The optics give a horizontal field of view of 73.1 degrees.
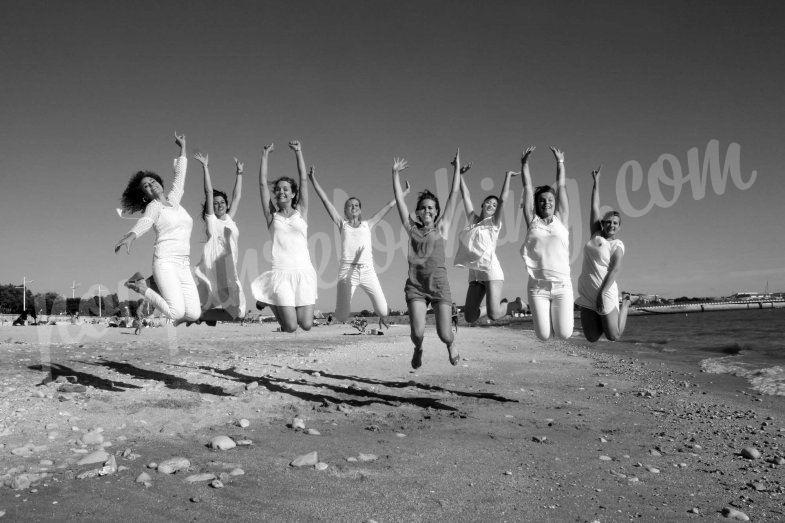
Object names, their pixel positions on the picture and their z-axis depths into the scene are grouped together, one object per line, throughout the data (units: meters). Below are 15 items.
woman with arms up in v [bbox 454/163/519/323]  9.47
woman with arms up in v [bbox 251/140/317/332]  8.48
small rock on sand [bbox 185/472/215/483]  5.56
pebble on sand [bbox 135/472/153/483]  5.46
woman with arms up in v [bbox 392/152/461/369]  8.42
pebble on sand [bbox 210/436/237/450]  6.77
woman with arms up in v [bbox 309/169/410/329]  9.41
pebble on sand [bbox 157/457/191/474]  5.77
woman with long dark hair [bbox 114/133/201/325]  8.11
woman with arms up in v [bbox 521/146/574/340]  8.66
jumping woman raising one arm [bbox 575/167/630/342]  8.69
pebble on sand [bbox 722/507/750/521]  5.41
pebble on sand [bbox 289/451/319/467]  6.27
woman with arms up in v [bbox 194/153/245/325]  9.03
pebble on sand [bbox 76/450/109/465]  5.93
